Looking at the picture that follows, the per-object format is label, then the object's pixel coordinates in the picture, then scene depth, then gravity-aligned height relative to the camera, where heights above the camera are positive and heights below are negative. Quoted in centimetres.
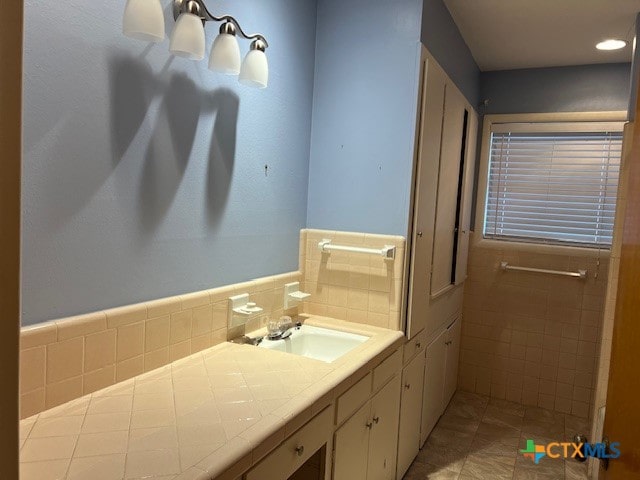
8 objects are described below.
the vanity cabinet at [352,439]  136 -83
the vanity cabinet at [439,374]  283 -109
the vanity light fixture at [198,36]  131 +51
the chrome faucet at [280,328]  208 -58
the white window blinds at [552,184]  340 +25
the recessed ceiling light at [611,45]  292 +110
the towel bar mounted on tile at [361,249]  229 -21
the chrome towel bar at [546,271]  340 -40
